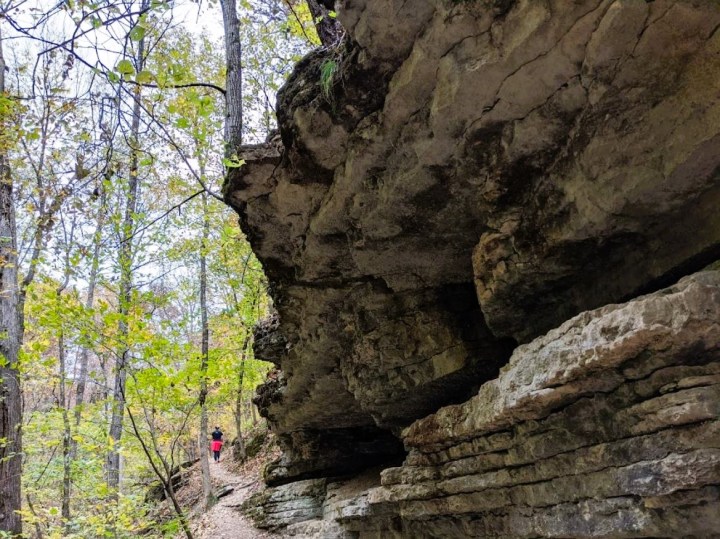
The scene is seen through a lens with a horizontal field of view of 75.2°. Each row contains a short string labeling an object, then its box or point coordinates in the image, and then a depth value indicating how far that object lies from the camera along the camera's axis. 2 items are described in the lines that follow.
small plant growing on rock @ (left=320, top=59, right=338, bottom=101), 4.39
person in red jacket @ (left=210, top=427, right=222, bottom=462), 20.66
